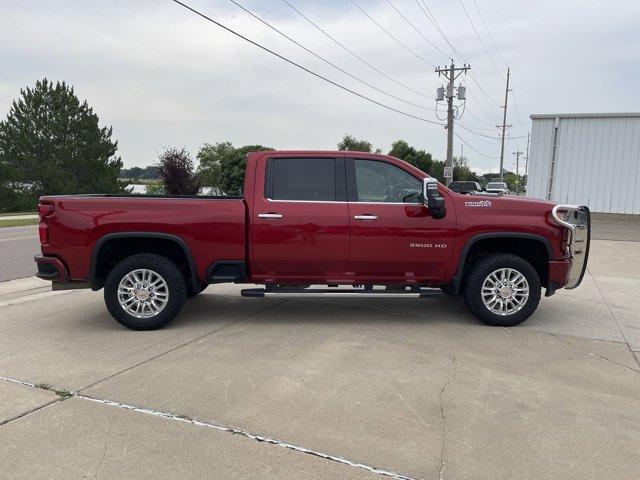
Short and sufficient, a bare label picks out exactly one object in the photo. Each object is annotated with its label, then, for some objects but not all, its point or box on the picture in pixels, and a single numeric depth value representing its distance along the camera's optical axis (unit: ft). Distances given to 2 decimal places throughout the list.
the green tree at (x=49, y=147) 130.52
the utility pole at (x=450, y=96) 102.98
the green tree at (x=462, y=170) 227.03
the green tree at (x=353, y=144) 221.05
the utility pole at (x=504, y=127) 187.01
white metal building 52.42
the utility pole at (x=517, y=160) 328.49
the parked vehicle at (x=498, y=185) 125.06
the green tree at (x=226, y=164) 138.21
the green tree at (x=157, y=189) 94.61
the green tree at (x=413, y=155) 196.30
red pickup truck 17.08
